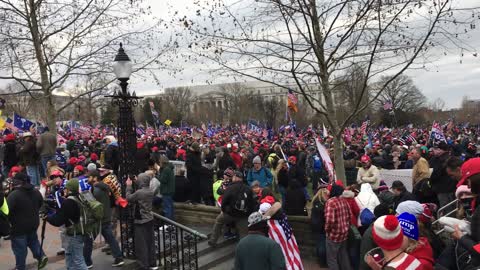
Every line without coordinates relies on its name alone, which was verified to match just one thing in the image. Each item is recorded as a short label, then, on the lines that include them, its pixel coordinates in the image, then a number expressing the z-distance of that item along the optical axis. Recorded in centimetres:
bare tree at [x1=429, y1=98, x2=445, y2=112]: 10181
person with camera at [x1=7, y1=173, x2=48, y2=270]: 694
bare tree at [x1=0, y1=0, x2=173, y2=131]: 1255
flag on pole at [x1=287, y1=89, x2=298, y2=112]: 1883
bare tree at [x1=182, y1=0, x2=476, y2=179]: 853
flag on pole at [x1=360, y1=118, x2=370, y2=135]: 2812
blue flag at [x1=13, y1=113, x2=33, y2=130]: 1874
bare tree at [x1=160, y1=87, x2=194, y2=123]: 8412
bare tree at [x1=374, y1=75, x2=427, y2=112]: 7369
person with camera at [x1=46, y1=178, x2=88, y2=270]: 647
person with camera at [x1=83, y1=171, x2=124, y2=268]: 758
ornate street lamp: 756
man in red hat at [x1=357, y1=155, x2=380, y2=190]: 1019
